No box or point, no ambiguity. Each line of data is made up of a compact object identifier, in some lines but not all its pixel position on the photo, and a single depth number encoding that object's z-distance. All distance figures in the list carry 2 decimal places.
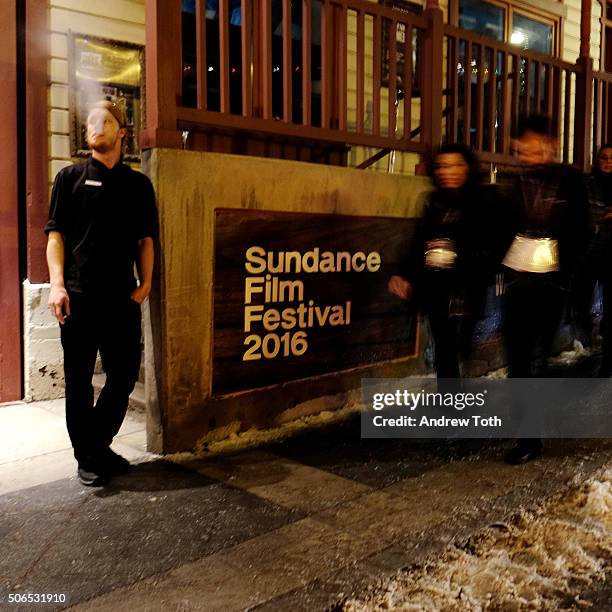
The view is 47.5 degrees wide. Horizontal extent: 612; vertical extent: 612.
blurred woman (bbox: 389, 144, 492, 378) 4.74
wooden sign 4.68
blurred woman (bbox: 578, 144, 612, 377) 5.82
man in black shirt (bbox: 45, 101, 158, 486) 3.78
